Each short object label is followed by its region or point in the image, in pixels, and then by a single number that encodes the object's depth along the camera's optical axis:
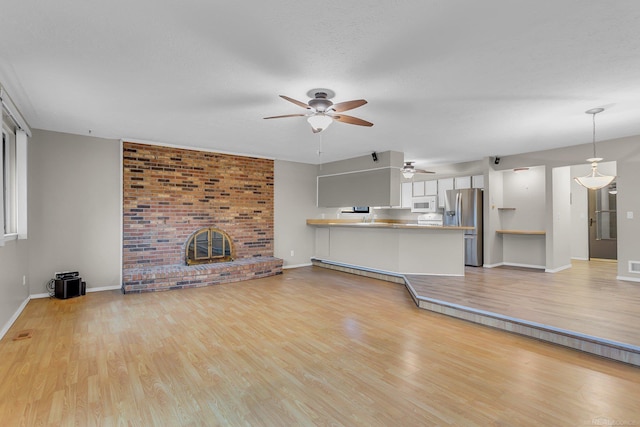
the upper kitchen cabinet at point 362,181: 6.16
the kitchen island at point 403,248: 5.53
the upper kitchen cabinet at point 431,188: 7.71
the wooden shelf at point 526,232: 6.32
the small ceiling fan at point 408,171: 6.36
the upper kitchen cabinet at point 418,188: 8.05
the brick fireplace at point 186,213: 5.29
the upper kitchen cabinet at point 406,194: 8.38
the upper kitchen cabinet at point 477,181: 6.85
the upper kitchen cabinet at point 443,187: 7.40
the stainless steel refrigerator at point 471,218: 6.72
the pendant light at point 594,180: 4.22
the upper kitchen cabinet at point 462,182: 7.06
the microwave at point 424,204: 7.70
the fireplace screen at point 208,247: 5.89
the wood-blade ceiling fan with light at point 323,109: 3.04
